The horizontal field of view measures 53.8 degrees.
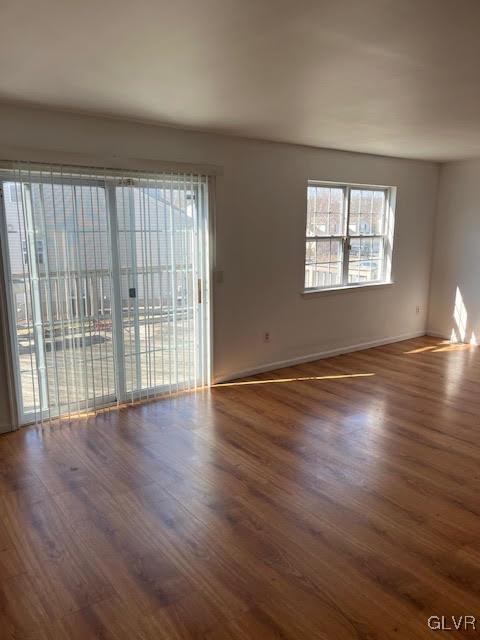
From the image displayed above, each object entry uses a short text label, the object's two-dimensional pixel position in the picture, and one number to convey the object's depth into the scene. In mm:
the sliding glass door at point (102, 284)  3463
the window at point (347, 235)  5410
